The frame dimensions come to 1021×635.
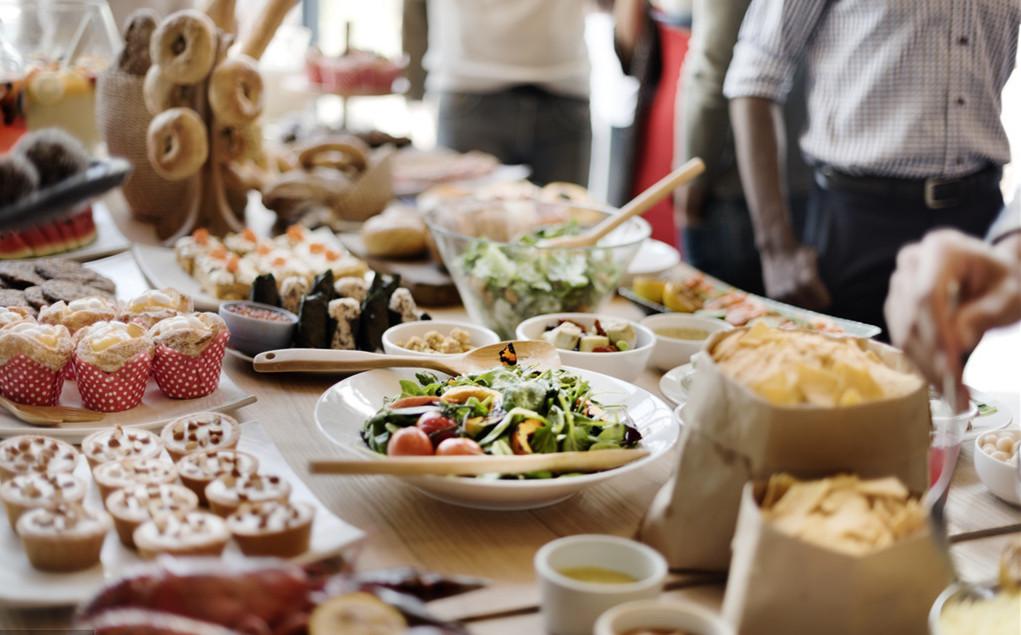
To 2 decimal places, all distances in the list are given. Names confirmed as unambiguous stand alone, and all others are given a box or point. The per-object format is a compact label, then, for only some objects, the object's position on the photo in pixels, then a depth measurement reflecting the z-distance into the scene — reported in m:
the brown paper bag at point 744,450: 1.00
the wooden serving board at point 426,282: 2.13
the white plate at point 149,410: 1.37
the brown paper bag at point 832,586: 0.89
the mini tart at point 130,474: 1.15
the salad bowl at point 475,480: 1.19
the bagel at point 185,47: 2.17
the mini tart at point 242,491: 1.11
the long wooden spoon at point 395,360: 1.50
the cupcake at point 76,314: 1.54
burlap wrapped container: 2.40
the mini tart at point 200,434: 1.27
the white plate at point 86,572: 0.98
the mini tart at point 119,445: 1.22
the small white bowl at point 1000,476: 1.32
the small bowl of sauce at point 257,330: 1.69
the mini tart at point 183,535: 1.02
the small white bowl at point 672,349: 1.78
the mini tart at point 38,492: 1.08
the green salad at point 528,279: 1.87
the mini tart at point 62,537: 1.01
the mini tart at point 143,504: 1.07
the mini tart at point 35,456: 1.18
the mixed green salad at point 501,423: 1.25
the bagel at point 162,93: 2.22
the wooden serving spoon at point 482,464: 1.10
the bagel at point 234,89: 2.21
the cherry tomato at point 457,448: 1.22
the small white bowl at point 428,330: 1.70
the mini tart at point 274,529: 1.05
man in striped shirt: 2.39
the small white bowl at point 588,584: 0.95
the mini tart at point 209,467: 1.17
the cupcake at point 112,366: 1.41
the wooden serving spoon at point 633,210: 1.95
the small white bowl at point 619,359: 1.62
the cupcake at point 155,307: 1.59
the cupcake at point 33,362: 1.39
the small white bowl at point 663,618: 0.88
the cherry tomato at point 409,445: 1.23
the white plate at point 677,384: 1.62
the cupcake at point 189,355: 1.47
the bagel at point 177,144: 2.19
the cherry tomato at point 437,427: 1.27
